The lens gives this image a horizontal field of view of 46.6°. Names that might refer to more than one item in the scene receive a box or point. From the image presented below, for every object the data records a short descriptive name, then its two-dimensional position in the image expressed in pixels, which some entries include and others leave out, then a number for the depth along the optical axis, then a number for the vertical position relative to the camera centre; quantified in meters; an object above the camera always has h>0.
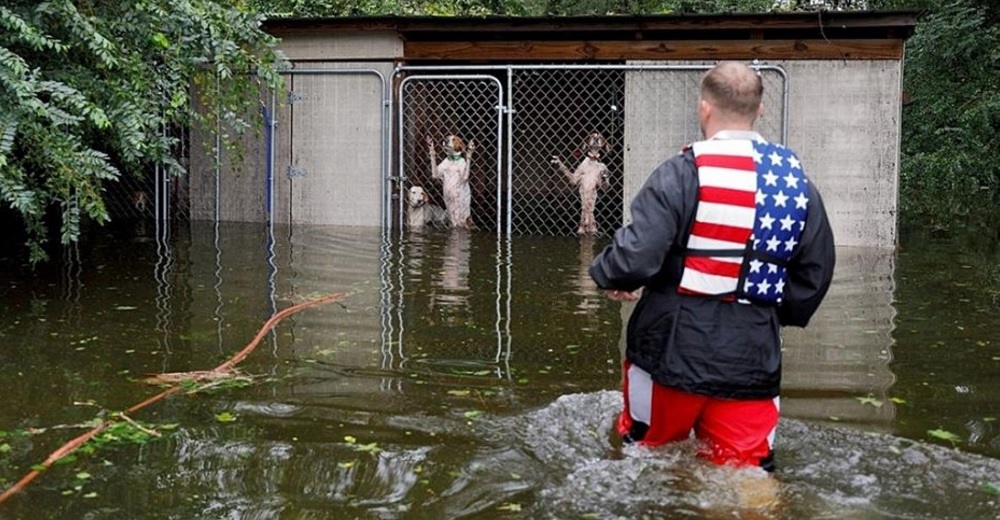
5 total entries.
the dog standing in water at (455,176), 14.22 +0.26
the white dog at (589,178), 14.04 +0.25
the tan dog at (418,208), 13.95 -0.13
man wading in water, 3.66 -0.21
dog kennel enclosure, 12.66 +1.10
